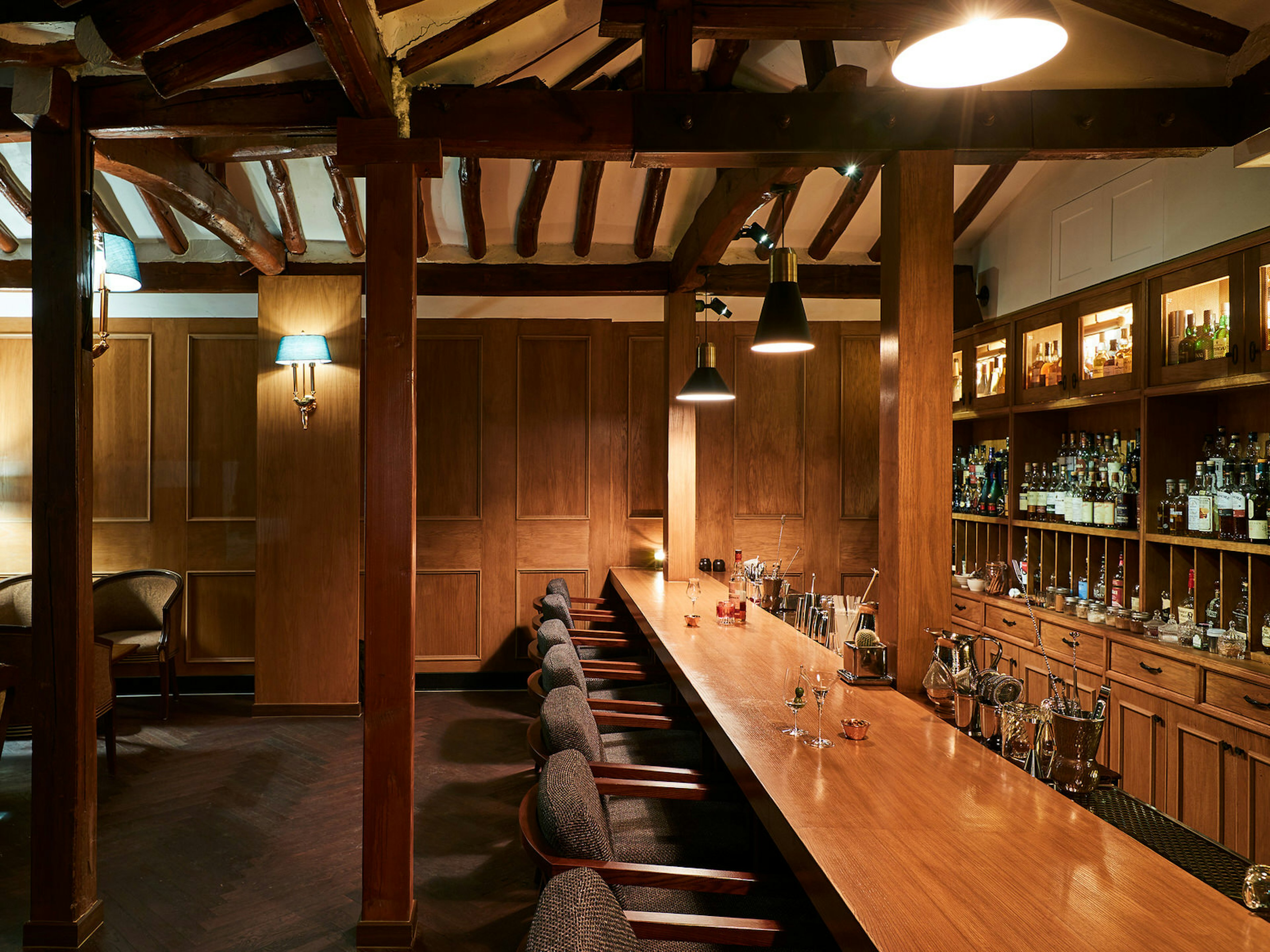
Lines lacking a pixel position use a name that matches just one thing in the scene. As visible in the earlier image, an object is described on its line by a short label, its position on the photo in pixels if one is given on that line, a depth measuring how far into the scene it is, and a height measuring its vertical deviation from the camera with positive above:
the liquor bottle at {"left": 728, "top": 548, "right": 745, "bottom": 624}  4.40 -0.67
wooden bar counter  1.41 -0.79
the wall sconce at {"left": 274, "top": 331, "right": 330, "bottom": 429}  5.55 +0.85
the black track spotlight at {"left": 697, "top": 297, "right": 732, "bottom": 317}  6.05 +1.25
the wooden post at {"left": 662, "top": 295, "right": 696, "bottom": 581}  5.96 +0.12
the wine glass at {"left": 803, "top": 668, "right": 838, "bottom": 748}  2.43 -0.64
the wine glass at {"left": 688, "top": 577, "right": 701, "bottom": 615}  4.53 -0.64
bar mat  1.64 -0.81
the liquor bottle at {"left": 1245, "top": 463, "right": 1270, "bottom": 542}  3.40 -0.15
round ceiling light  1.59 +0.90
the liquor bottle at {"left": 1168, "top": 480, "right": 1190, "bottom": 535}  3.90 -0.18
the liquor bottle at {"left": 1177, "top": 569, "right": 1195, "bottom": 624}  3.79 -0.62
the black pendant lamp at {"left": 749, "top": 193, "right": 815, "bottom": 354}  3.66 +0.72
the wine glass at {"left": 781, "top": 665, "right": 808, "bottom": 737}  2.49 -0.66
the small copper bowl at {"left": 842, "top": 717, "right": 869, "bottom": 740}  2.43 -0.75
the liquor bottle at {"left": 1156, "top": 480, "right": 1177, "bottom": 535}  3.99 -0.17
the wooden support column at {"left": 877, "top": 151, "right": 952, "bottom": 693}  2.88 +0.21
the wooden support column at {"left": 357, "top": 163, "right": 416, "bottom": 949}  2.98 -0.08
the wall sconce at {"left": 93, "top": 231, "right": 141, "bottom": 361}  3.41 +0.95
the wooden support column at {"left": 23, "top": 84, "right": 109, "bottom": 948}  2.97 -0.17
